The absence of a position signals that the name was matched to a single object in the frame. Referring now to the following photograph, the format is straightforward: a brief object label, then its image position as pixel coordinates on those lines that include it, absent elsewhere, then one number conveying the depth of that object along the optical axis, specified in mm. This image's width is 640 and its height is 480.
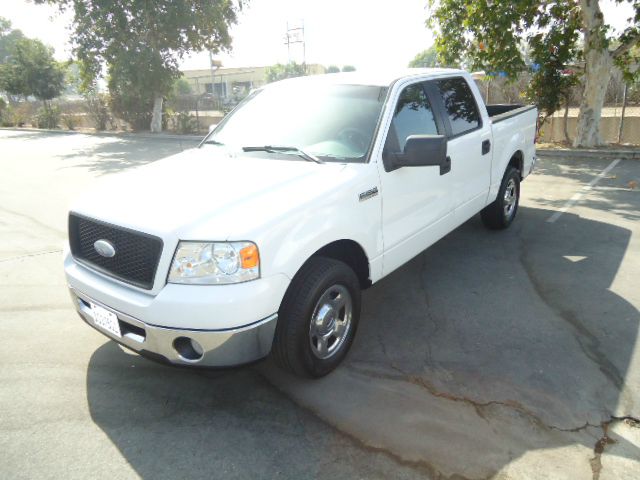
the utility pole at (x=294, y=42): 56406
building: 79188
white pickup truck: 2516
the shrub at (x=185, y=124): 22047
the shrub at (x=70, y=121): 28422
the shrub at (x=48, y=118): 29906
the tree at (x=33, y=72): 30062
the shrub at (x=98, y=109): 25984
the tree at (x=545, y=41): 10289
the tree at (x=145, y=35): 19781
